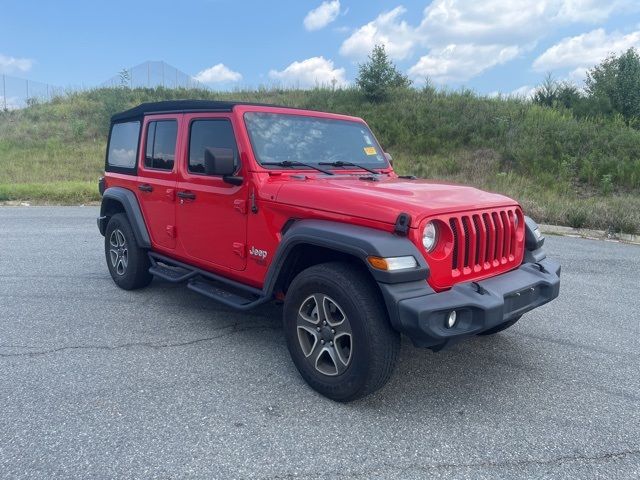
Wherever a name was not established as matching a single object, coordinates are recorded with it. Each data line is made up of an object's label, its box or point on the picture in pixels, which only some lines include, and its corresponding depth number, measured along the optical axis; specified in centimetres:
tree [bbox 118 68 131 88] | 2711
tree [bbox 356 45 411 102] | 2370
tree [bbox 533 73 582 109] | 2123
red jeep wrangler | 285
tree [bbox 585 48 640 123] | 1888
